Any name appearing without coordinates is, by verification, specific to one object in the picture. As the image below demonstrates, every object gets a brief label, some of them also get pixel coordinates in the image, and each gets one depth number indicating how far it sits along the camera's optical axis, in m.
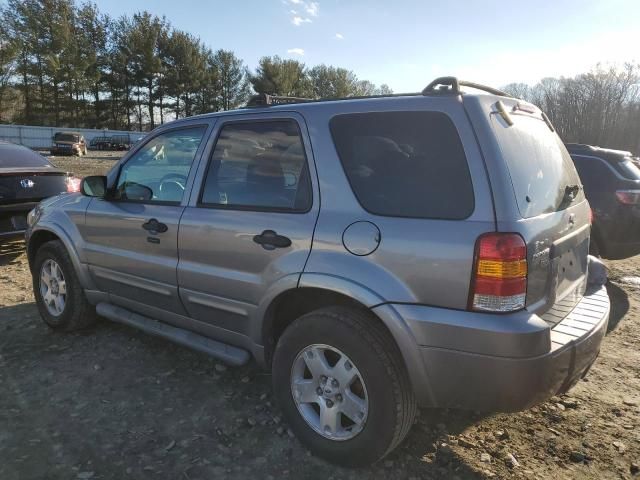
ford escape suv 2.08
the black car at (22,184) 6.08
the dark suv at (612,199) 5.79
